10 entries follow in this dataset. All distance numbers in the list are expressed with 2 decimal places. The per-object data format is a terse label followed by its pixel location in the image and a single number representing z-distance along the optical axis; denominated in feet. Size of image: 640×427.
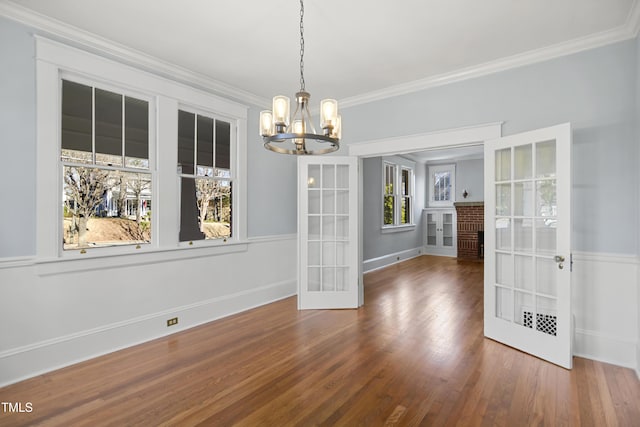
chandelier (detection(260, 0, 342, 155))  7.38
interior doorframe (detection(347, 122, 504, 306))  11.94
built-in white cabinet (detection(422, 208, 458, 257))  30.89
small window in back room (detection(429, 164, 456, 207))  31.58
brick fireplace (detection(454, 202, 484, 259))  28.30
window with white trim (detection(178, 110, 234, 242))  12.70
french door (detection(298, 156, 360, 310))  14.85
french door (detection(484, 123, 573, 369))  9.34
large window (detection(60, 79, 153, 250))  9.85
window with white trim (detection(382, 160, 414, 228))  26.32
